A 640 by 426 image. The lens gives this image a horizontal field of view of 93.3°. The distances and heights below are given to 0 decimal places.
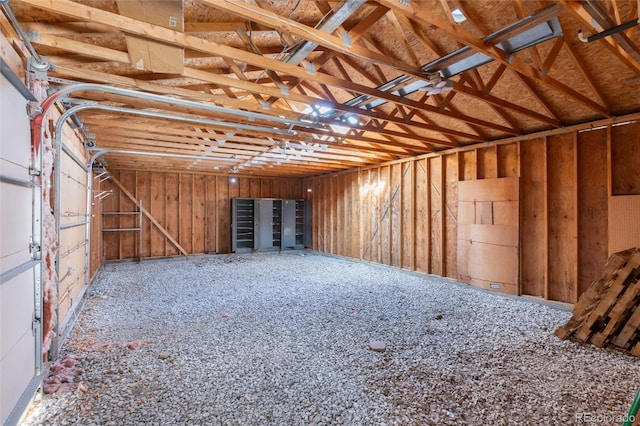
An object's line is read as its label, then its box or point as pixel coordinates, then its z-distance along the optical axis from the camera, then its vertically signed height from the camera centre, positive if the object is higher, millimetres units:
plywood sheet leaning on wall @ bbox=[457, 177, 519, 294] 5277 -385
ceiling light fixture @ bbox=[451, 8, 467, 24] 2928 +1954
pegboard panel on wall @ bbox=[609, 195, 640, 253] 3973 -134
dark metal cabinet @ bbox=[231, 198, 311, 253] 10352 -373
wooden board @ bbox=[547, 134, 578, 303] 4688 -90
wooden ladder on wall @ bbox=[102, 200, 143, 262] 8617 -385
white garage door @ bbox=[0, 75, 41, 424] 1844 -352
